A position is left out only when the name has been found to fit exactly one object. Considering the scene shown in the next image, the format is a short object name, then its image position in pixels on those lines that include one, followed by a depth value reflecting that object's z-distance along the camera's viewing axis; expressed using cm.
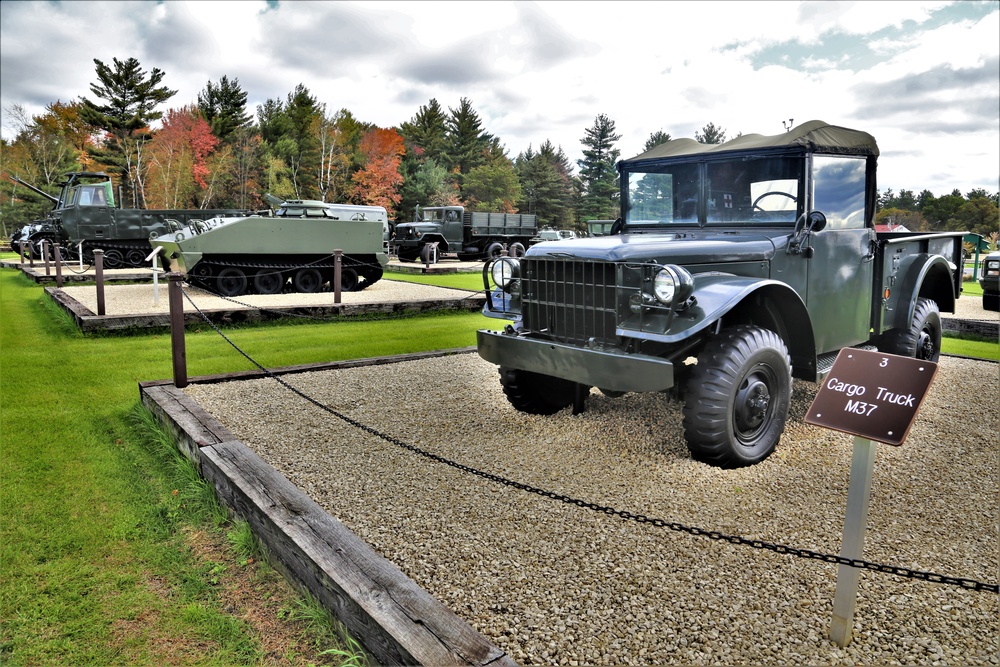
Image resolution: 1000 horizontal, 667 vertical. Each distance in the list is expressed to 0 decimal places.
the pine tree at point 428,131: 5516
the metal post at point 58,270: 1480
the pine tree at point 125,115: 3888
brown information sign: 230
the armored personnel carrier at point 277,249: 1313
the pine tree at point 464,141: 5625
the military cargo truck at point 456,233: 2514
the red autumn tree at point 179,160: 3838
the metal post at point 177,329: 580
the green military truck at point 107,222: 1966
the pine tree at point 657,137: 6093
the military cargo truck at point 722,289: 400
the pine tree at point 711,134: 6550
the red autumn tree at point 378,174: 4166
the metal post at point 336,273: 1169
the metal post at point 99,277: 987
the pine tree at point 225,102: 4488
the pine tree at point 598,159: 5869
